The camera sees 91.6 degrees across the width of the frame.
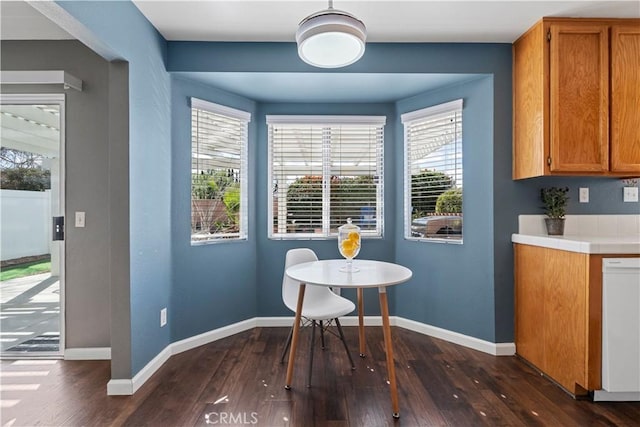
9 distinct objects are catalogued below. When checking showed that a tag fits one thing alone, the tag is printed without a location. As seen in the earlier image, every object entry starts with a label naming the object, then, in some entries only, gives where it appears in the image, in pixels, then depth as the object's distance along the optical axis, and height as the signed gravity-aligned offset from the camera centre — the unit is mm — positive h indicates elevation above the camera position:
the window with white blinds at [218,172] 2826 +370
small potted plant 2504 +23
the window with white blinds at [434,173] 2877 +366
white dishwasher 1911 -697
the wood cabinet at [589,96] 2293 +848
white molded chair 2199 -713
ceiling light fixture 1509 +869
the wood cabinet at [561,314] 1939 -716
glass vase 2262 -228
